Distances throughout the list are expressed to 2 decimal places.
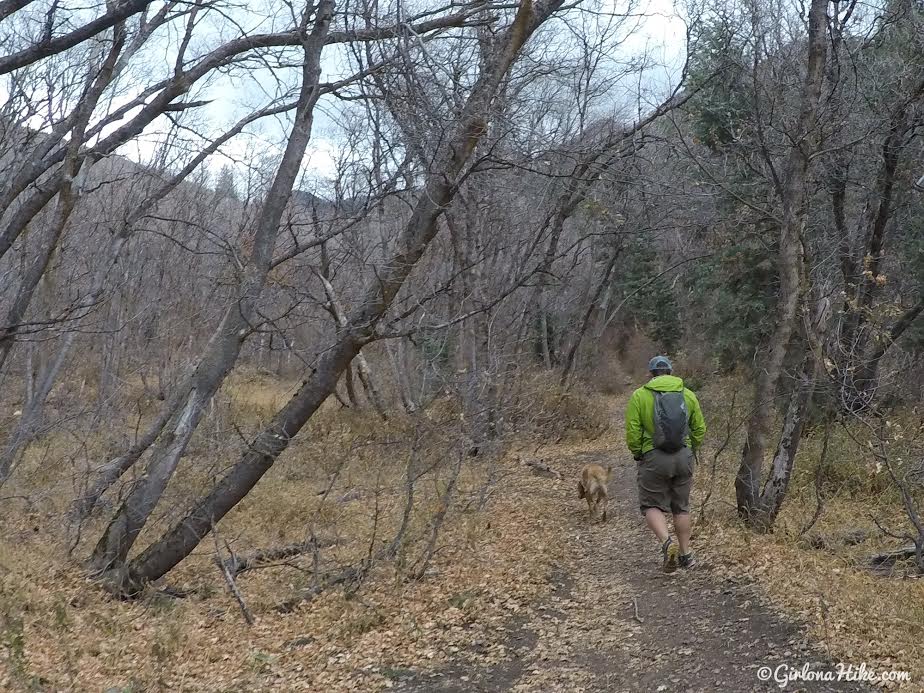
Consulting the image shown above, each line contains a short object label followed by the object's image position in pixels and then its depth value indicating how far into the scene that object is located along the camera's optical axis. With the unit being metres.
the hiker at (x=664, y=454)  7.14
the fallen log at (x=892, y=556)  7.00
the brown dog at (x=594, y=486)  9.68
